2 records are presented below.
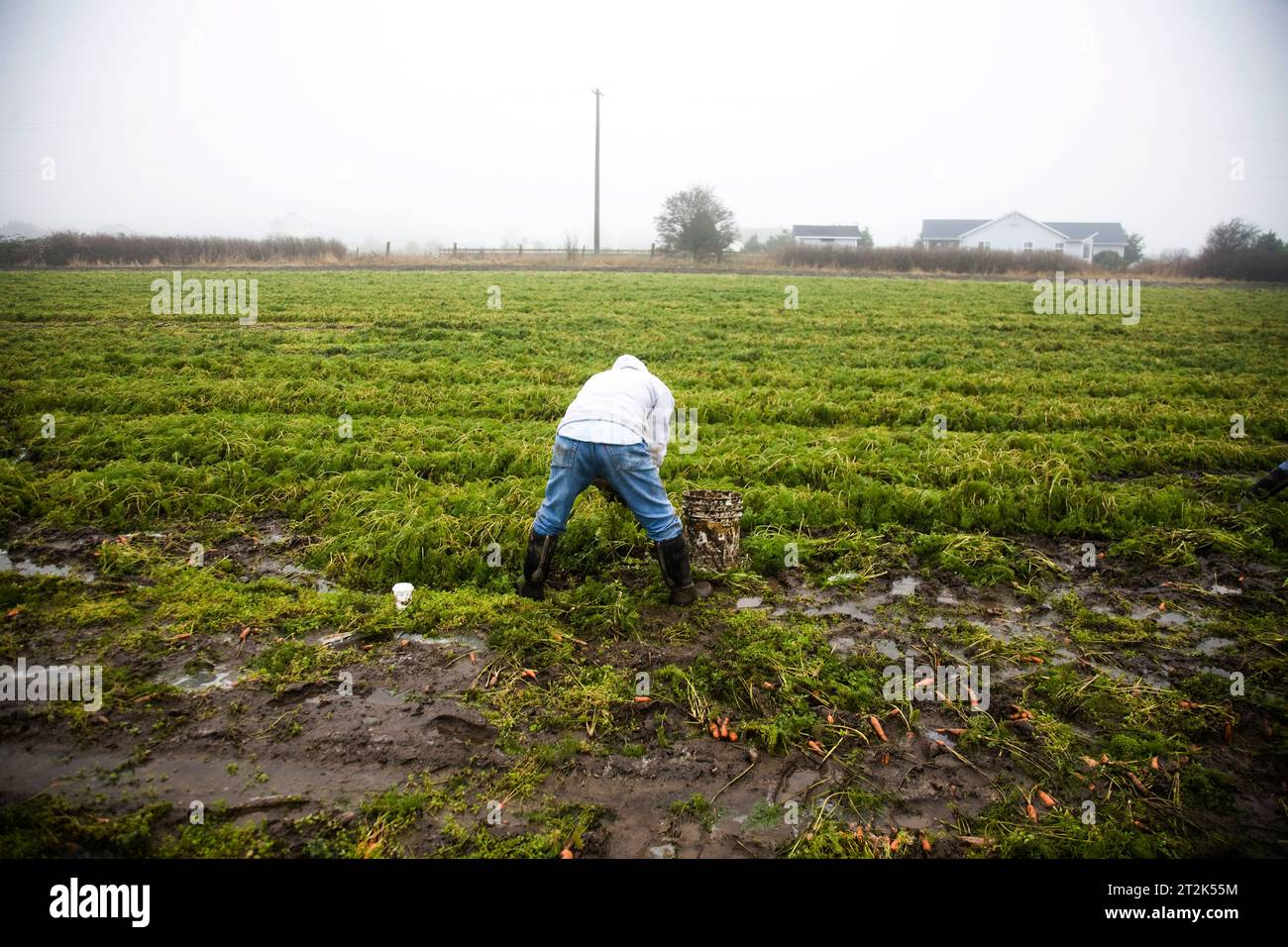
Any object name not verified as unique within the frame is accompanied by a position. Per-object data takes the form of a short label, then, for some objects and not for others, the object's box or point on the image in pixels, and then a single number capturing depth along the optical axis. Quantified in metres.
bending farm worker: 4.78
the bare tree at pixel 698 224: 47.03
